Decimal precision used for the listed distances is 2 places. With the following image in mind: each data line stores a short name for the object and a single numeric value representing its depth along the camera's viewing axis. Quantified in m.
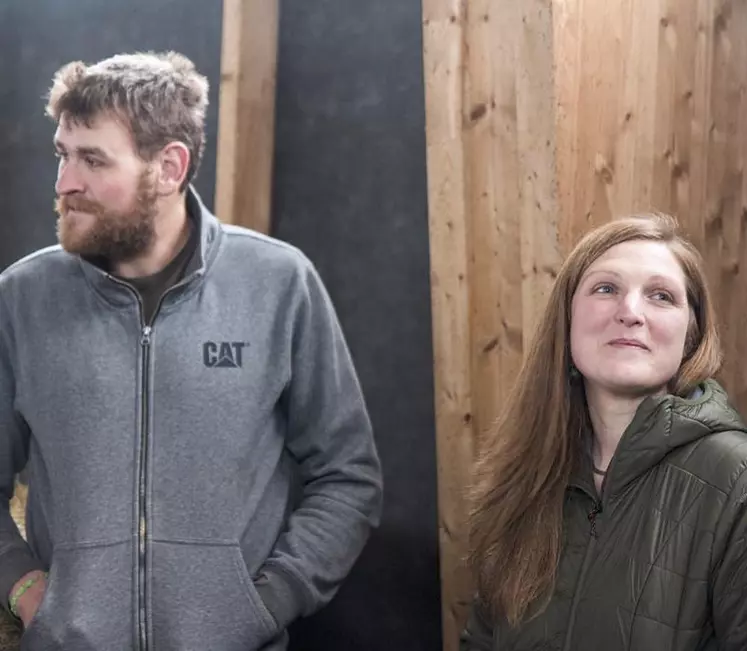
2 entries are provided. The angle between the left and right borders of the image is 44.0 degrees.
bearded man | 1.77
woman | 1.39
